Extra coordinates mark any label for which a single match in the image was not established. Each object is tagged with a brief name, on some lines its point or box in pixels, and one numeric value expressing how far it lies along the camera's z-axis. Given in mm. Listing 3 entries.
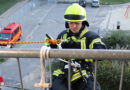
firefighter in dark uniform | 2931
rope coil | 1970
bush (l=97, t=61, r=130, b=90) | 7328
